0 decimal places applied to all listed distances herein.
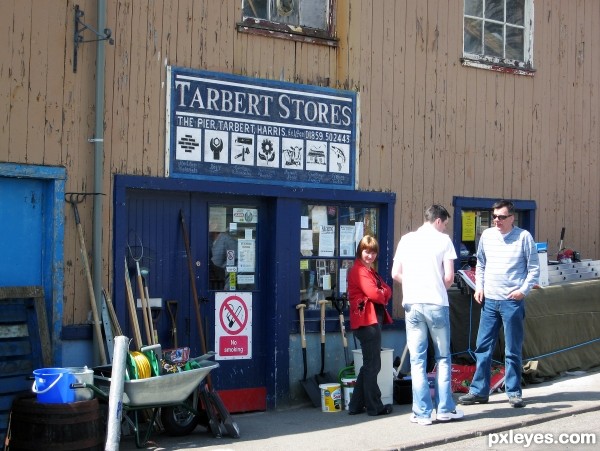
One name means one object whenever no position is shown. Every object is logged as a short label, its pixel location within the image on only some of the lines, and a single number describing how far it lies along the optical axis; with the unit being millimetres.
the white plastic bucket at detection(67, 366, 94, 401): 7396
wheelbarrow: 7680
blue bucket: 7309
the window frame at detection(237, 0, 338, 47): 9969
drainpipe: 8734
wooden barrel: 7188
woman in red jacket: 9305
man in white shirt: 8703
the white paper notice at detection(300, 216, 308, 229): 10414
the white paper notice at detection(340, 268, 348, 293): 10750
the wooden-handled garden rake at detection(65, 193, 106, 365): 8523
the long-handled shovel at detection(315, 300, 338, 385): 10211
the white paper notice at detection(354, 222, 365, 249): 10883
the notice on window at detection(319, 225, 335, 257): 10594
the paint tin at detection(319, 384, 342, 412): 9789
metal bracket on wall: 8656
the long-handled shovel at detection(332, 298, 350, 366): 10438
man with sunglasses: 9398
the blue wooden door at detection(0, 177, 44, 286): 8297
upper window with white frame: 12047
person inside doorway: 9797
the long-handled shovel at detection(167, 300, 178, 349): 9375
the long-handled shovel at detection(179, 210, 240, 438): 8438
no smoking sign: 9781
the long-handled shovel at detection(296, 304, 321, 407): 10062
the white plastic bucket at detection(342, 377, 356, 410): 9758
